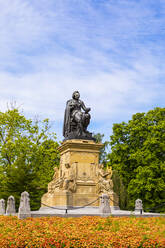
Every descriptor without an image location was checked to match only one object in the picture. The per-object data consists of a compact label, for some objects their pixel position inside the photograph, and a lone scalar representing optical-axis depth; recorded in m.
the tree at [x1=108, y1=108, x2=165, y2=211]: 31.36
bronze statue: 19.30
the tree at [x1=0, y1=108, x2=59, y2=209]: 30.03
